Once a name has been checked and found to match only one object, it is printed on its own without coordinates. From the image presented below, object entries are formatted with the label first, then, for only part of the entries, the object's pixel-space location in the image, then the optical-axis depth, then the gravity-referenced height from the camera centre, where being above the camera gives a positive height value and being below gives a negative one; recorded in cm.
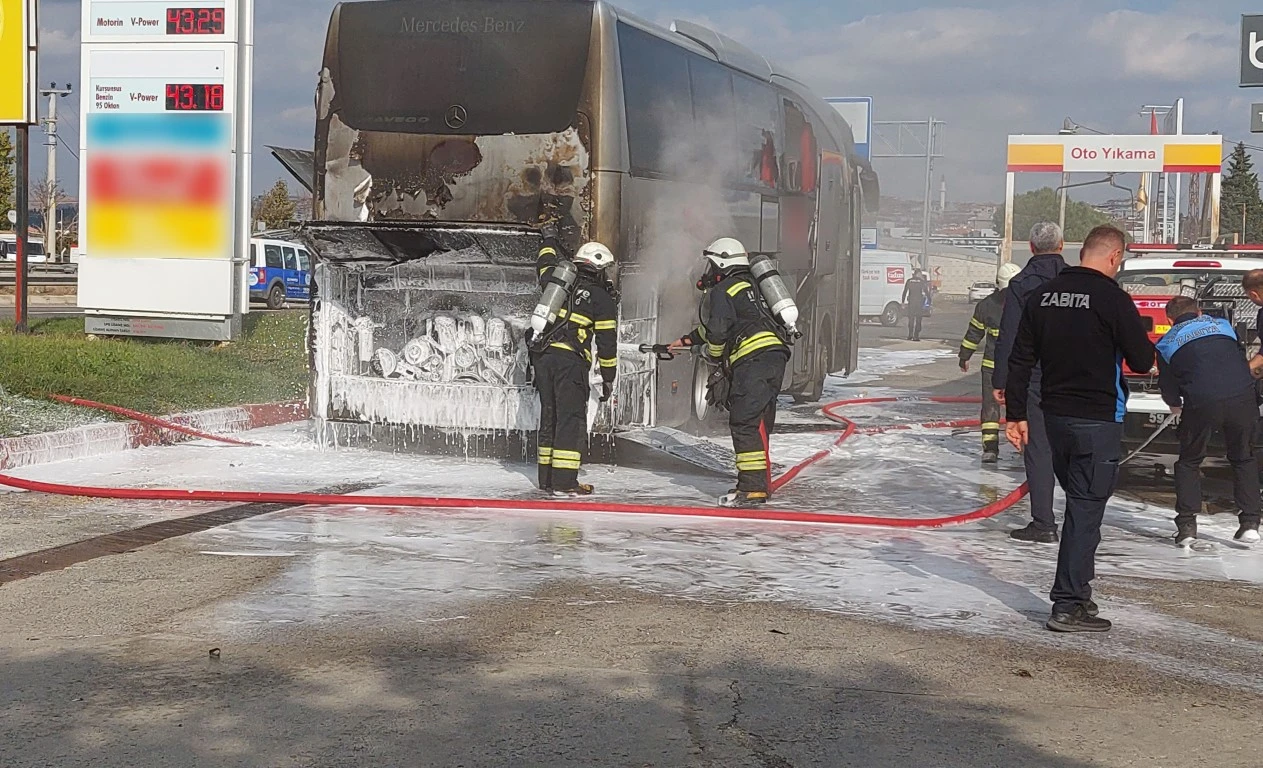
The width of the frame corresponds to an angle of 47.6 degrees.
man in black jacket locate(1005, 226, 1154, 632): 610 -46
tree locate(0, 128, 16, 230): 5156 +326
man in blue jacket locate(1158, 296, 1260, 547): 827 -66
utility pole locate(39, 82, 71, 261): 5644 +364
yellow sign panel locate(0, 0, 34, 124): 1733 +235
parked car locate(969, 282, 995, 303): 7275 -24
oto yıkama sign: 4484 +432
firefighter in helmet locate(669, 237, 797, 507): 930 -47
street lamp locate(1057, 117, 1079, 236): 5544 +683
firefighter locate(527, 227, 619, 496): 971 -55
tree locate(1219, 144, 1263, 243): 7262 +493
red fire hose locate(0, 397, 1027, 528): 879 -147
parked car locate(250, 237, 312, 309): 3878 -16
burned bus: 1046 +62
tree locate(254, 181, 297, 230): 7350 +311
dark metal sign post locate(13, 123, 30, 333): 1750 +38
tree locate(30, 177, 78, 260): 5647 +211
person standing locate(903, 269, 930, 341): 3588 -43
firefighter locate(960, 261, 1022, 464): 1195 -48
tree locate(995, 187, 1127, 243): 11631 +643
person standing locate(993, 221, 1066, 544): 843 -58
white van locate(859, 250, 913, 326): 4875 -7
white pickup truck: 1086 +0
